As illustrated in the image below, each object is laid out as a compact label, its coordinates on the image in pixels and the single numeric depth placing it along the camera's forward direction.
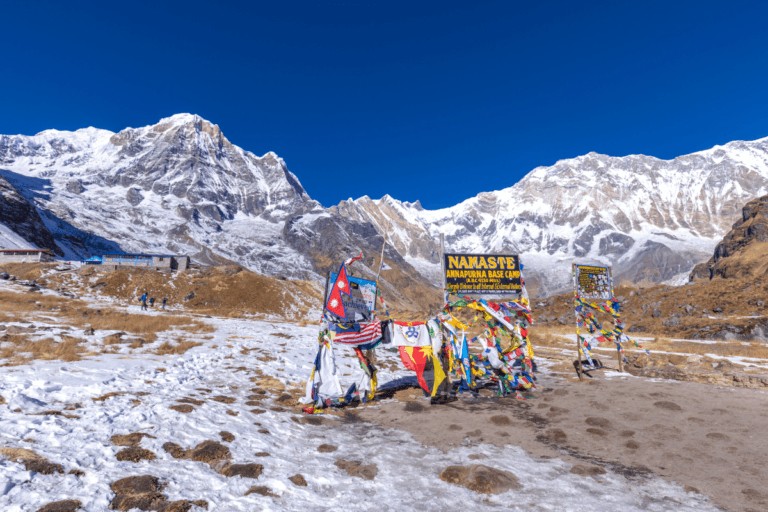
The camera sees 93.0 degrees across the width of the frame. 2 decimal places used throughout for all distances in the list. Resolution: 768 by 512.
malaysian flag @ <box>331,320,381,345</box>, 11.40
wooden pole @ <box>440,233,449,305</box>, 14.26
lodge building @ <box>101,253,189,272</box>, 62.38
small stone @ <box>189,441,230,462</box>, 6.20
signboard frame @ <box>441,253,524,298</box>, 14.52
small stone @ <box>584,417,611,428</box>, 9.11
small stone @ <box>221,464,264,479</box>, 5.81
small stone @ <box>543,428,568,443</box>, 8.30
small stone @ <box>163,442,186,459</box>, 6.13
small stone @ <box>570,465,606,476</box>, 6.47
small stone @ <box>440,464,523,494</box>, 5.82
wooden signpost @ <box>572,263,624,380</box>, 16.05
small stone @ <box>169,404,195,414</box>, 7.94
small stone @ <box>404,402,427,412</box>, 10.78
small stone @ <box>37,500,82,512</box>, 4.12
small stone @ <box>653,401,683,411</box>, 10.00
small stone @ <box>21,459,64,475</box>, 4.78
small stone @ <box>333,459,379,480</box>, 6.29
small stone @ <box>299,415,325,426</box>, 9.27
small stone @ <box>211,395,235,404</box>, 9.74
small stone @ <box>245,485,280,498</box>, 5.33
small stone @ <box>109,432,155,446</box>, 6.10
